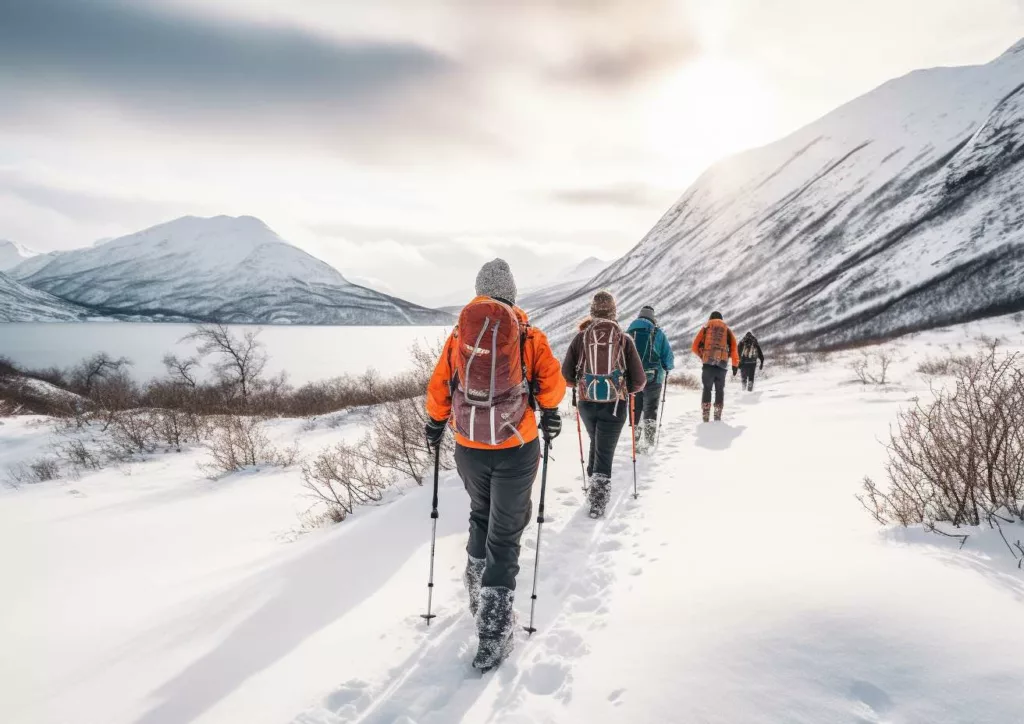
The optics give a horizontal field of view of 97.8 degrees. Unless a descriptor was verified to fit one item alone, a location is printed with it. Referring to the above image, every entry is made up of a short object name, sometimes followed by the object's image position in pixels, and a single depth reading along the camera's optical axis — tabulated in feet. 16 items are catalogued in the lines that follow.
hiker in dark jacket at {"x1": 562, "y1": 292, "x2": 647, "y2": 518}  17.39
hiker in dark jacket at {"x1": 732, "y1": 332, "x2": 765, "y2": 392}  46.78
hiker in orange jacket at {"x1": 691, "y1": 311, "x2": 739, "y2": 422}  31.73
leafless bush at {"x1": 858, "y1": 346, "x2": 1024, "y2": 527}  11.44
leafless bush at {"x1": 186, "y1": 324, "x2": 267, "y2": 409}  117.29
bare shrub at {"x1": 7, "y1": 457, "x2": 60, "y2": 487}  45.74
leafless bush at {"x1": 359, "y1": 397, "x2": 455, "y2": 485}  28.30
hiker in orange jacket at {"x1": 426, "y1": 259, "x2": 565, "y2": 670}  9.98
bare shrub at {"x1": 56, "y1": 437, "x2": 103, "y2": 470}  49.49
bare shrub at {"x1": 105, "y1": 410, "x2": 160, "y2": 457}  54.34
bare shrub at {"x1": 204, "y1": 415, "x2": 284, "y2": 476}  43.34
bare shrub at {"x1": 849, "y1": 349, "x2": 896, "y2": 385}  41.03
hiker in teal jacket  25.23
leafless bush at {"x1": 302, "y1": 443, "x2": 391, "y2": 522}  24.67
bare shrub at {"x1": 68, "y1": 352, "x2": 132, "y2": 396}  152.15
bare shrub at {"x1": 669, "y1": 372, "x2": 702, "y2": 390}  60.03
